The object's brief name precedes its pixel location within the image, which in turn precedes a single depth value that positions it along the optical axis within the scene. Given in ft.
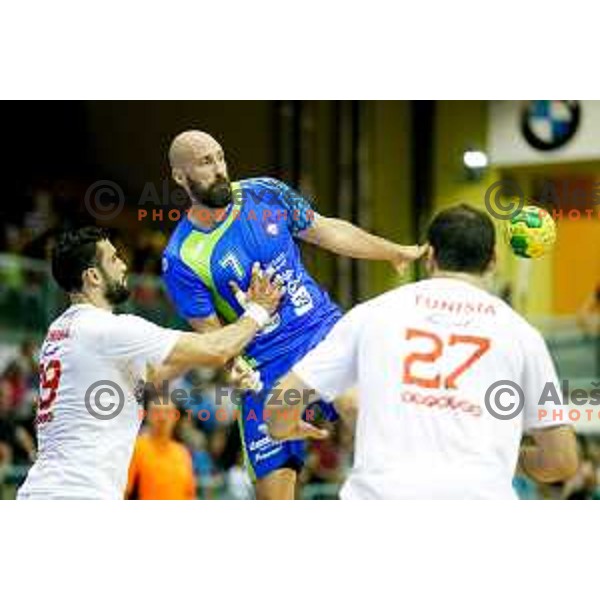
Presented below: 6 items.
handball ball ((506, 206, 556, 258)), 32.63
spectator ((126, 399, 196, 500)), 45.21
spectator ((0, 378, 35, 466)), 52.95
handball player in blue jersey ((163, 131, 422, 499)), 33.19
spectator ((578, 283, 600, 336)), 68.18
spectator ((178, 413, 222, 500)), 53.98
